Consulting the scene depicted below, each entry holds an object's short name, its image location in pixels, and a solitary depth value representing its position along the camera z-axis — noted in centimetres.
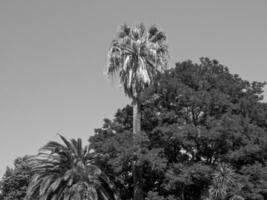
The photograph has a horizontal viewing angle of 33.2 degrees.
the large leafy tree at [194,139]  3127
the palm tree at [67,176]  3462
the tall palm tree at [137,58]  3566
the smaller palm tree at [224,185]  2952
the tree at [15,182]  5434
